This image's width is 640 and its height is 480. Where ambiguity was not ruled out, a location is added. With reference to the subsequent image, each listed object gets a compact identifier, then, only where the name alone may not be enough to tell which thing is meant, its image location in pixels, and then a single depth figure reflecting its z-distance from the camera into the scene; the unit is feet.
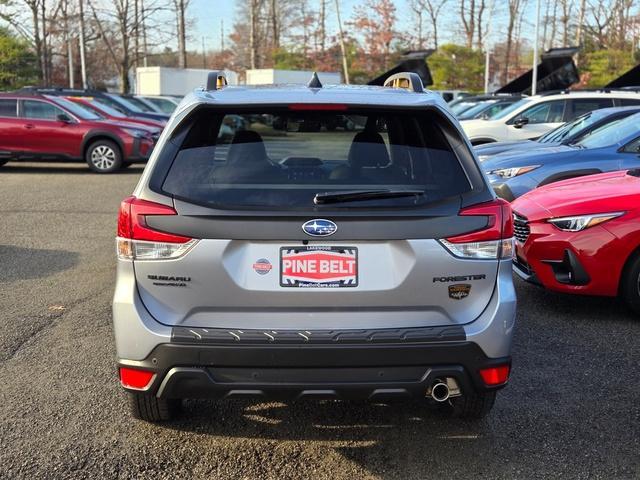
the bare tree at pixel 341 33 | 151.19
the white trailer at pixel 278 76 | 122.20
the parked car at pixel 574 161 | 25.18
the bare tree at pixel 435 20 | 184.85
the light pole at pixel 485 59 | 153.17
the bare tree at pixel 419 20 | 184.14
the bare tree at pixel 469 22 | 181.27
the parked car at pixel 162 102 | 78.31
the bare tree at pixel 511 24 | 180.00
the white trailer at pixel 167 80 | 115.03
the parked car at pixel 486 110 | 54.93
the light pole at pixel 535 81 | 91.61
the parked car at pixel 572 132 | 29.45
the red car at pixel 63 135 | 49.67
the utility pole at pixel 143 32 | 122.52
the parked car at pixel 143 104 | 72.42
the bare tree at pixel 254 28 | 147.02
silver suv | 9.15
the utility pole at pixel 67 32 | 125.29
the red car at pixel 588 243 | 16.37
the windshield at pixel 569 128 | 30.48
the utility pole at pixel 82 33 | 116.98
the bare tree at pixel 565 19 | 168.64
